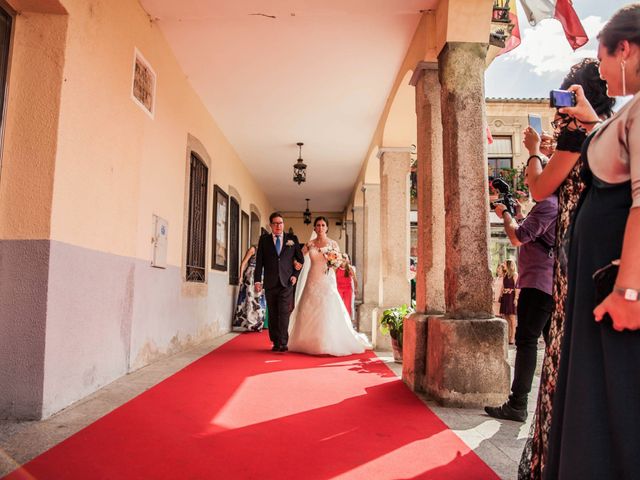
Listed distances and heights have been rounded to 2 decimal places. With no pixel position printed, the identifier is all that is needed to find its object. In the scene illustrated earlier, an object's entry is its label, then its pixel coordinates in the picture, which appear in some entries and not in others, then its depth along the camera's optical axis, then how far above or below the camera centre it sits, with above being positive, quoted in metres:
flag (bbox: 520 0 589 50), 4.86 +2.59
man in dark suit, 7.43 +0.14
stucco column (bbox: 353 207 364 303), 14.72 +1.38
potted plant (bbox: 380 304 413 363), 6.28 -0.50
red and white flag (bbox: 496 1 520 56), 5.09 +2.57
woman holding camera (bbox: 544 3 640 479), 1.33 -0.06
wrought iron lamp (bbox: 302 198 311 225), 18.53 +2.46
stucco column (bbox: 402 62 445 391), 4.92 +0.71
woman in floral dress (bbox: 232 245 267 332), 10.61 -0.49
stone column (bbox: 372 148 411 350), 8.18 +0.90
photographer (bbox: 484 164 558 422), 3.18 +0.04
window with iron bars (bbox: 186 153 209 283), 7.61 +0.96
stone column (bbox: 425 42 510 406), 3.95 +0.19
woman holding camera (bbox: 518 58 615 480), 1.85 +0.34
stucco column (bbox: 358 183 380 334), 10.84 +0.86
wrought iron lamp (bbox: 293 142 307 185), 10.92 +2.47
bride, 7.12 -0.41
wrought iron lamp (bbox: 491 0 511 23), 4.79 +2.54
